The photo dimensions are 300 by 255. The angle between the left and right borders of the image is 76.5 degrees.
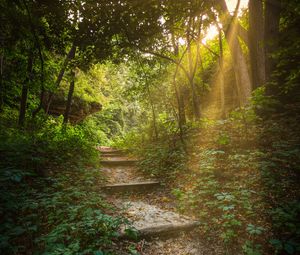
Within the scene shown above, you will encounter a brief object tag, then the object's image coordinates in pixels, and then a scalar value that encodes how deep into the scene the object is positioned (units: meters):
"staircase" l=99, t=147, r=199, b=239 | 2.97
